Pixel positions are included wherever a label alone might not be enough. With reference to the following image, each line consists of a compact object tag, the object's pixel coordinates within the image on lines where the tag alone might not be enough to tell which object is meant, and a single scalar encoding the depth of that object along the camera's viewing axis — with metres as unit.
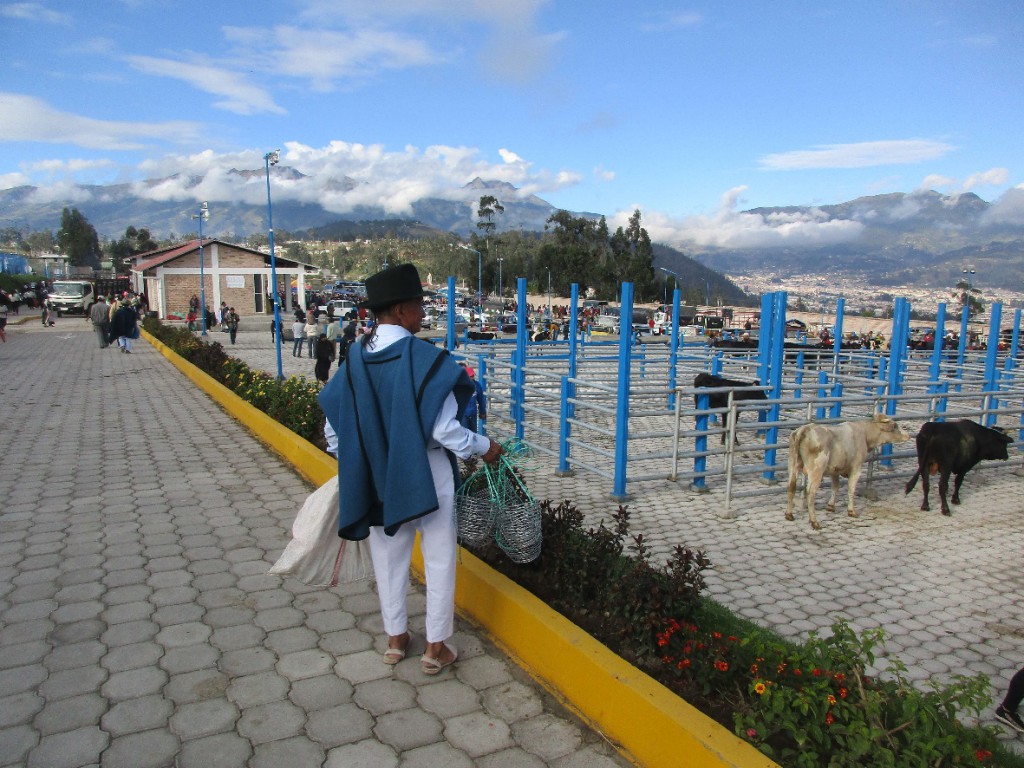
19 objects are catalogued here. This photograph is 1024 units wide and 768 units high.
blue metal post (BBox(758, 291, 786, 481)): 8.41
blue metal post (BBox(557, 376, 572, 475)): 8.07
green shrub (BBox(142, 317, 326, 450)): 8.10
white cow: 6.43
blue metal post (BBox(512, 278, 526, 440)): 9.30
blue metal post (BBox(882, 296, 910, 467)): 9.38
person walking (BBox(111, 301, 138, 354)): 18.94
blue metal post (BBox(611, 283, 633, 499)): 6.93
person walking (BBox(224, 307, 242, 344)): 27.86
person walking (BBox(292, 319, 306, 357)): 23.83
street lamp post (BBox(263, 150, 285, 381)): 16.84
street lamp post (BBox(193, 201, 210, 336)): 30.23
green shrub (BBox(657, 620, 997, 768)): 2.33
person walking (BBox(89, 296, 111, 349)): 20.41
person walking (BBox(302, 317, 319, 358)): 23.11
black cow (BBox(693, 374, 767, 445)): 9.97
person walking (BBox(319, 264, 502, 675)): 3.03
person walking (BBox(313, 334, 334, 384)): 14.28
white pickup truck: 40.91
